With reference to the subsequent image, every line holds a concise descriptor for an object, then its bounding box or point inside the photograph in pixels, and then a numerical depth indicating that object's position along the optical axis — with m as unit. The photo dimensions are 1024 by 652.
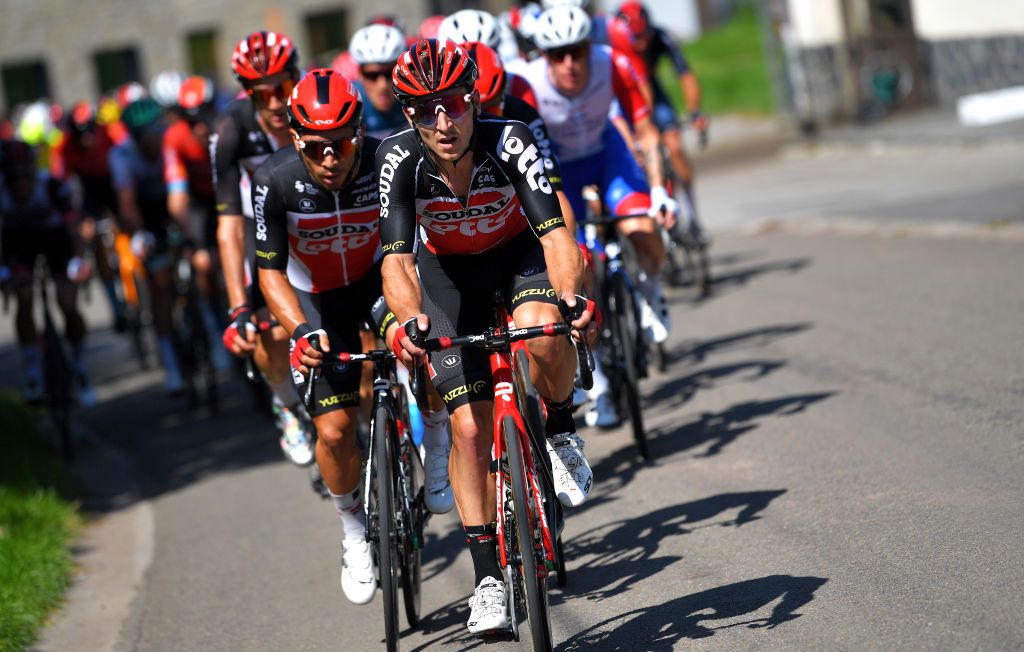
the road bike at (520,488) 10.12
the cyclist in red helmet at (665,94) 26.42
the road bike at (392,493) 11.06
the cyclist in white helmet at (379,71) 17.41
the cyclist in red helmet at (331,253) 12.39
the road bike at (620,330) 16.62
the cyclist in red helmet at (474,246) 11.18
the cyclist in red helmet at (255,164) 15.77
